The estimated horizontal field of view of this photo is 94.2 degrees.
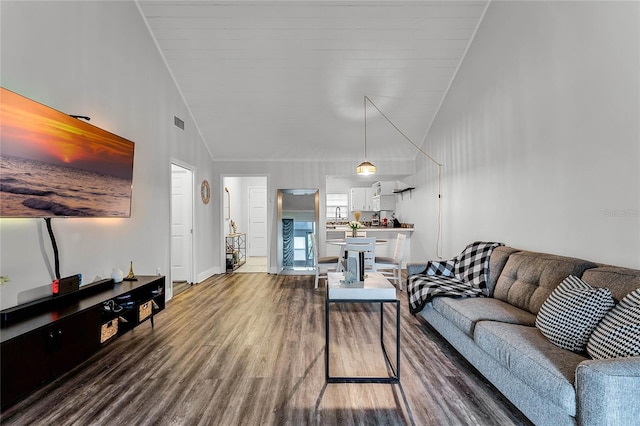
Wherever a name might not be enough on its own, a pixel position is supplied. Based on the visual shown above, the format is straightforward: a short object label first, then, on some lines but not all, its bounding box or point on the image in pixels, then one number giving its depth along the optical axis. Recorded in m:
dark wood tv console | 1.75
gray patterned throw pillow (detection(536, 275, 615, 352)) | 1.76
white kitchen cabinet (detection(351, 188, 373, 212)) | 8.42
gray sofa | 1.32
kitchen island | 6.54
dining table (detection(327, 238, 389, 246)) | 4.99
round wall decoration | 5.70
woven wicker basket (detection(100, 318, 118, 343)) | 2.47
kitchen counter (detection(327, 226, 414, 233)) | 6.44
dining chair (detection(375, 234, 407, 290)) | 4.90
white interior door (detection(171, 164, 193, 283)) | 5.26
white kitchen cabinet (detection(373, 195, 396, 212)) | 7.94
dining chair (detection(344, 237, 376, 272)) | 4.36
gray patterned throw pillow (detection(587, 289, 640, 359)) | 1.49
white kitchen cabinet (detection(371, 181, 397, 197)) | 7.60
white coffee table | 2.13
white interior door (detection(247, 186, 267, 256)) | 9.10
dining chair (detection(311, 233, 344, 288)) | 5.11
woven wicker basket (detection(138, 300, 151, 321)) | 2.96
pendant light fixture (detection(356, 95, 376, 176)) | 4.65
